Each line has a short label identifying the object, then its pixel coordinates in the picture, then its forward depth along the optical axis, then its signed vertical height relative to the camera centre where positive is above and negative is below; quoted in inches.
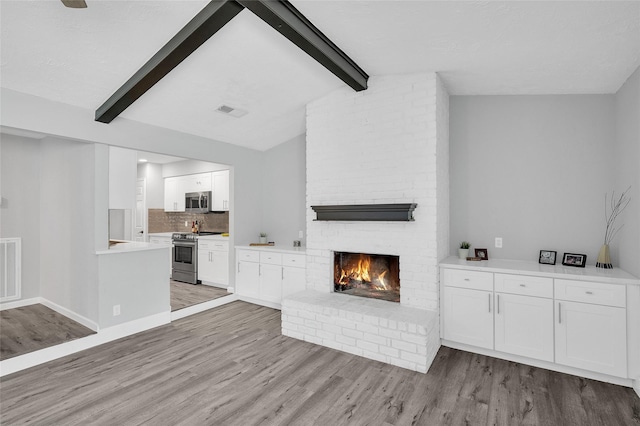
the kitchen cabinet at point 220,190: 243.0 +19.6
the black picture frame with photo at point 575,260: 122.9 -18.3
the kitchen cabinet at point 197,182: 253.4 +27.3
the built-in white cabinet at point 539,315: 103.4 -36.8
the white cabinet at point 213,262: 220.2 -33.2
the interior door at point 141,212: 284.1 +3.4
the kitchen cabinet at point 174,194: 273.0 +18.7
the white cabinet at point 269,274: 174.9 -34.7
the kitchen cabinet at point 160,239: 263.4 -19.8
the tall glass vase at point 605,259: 118.6 -17.3
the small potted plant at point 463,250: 139.6 -16.2
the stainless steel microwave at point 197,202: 249.8 +11.0
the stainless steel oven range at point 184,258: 236.7 -32.7
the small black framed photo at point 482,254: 142.1 -18.2
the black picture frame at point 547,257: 129.9 -18.1
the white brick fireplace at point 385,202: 124.3 +4.3
